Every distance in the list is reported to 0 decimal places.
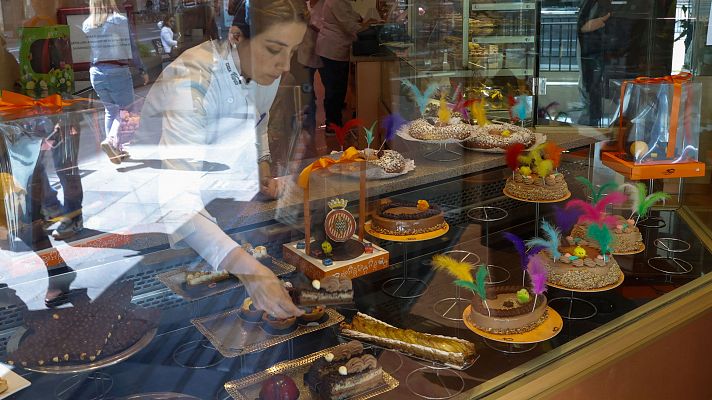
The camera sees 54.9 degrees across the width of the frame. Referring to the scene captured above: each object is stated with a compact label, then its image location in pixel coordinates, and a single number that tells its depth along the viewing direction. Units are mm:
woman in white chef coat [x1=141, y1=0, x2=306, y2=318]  1535
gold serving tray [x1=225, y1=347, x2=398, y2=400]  1349
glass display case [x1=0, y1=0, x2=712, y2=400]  1359
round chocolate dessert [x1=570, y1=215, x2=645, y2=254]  2152
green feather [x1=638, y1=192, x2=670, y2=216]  2379
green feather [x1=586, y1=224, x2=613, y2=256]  1989
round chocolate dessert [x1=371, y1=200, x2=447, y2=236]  2055
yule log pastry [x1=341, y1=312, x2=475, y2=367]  1546
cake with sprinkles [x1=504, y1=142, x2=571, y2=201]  2438
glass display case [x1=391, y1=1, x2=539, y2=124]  3291
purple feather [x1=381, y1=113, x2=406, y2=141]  2639
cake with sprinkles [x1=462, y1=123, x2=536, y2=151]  2652
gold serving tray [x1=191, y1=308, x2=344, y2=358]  1445
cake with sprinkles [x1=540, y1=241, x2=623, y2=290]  1911
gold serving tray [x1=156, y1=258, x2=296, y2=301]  1514
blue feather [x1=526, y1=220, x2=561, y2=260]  2000
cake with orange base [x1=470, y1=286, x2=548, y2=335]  1680
